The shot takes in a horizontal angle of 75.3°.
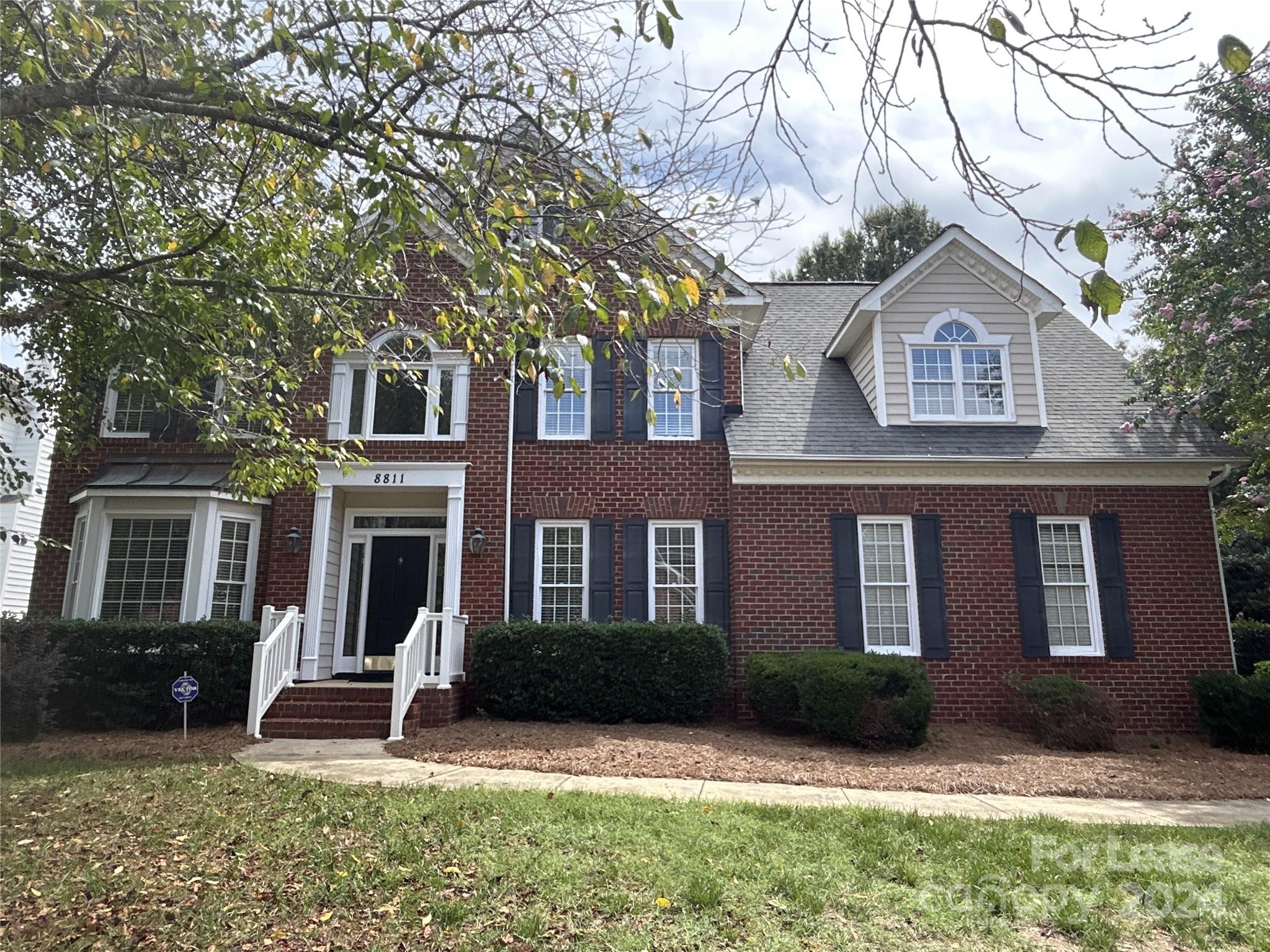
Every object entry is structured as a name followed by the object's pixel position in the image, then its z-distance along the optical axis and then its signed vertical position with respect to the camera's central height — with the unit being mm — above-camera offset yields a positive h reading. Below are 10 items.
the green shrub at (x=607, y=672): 11227 -611
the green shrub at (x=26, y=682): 10164 -695
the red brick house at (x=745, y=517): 12078 +1679
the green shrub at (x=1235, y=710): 10695 -1075
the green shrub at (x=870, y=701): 9891 -881
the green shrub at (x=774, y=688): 10805 -805
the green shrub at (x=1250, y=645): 14609 -290
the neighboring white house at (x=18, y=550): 18750 +1738
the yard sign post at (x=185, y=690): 9328 -713
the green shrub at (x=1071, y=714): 10453 -1092
